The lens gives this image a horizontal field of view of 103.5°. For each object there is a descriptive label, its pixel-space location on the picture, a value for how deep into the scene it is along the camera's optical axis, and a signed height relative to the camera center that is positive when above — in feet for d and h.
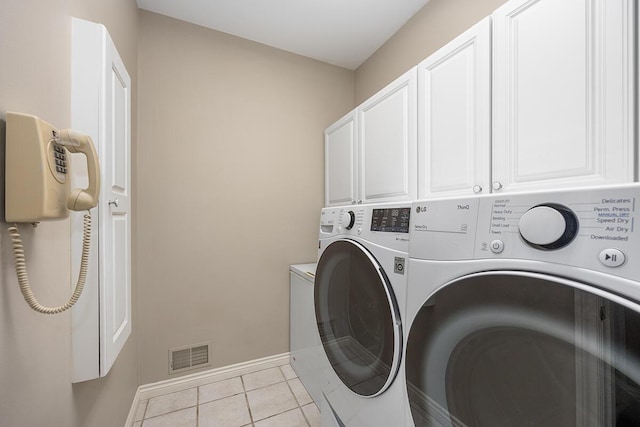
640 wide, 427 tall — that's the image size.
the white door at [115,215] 2.76 -0.05
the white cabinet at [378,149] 4.30 +1.27
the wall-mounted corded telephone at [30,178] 1.68 +0.23
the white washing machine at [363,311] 2.63 -1.26
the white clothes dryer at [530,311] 1.20 -0.58
